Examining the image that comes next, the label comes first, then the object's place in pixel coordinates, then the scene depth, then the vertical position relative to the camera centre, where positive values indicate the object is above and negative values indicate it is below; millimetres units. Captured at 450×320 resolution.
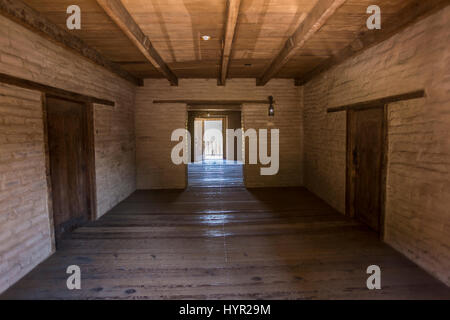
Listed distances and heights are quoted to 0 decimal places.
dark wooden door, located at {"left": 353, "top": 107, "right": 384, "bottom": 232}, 4186 -393
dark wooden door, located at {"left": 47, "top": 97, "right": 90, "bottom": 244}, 3949 -311
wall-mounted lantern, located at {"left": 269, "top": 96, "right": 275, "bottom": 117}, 7288 +892
